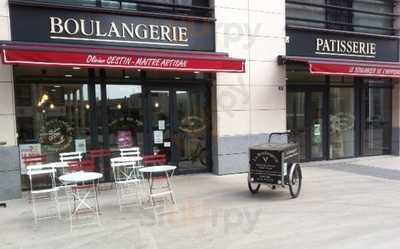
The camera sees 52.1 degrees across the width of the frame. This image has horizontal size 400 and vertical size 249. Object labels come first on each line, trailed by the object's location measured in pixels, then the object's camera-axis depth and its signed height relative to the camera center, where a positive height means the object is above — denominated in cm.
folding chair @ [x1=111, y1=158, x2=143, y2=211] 713 -160
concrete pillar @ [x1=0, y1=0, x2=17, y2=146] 736 +36
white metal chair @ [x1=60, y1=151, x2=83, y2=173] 781 -91
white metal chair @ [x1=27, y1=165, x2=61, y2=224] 640 -162
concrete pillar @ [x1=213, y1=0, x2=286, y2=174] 972 +55
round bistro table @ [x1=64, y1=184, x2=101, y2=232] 603 -163
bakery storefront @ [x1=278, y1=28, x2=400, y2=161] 1101 +32
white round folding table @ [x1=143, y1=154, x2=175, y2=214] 715 -156
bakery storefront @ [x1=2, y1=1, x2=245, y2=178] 766 +61
